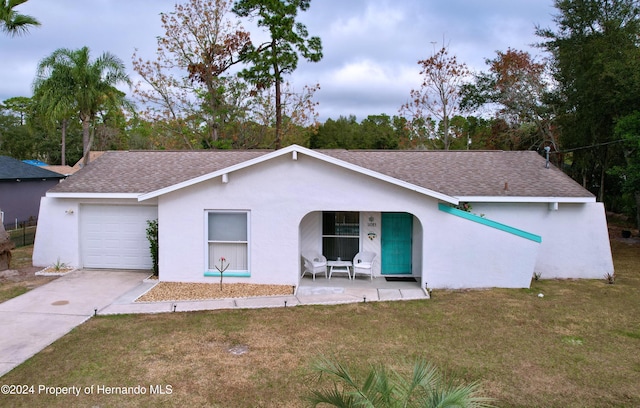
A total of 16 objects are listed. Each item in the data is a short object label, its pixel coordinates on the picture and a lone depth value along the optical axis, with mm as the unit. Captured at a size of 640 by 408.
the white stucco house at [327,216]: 11648
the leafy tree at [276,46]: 27766
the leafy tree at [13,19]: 13305
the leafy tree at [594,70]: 17766
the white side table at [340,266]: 12783
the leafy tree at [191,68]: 28094
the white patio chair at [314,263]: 12578
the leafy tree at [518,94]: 29344
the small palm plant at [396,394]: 3377
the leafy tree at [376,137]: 47125
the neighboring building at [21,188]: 23531
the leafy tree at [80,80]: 21094
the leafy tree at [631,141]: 16359
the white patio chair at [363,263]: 12523
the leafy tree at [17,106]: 62781
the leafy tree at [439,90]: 31750
